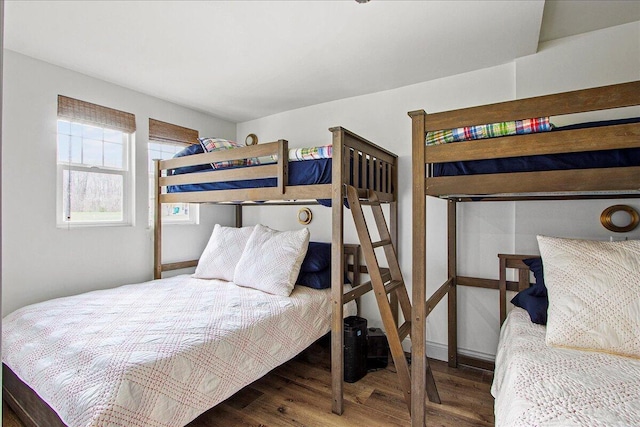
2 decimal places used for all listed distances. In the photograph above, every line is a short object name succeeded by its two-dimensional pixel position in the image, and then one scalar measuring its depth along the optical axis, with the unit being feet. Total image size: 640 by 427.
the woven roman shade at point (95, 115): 8.90
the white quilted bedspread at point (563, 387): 3.81
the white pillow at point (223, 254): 10.38
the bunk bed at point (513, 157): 4.78
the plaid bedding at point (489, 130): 5.16
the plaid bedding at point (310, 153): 7.60
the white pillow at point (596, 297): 5.08
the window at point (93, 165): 9.09
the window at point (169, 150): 11.06
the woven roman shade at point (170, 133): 10.90
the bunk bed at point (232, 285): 5.67
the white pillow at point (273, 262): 9.05
